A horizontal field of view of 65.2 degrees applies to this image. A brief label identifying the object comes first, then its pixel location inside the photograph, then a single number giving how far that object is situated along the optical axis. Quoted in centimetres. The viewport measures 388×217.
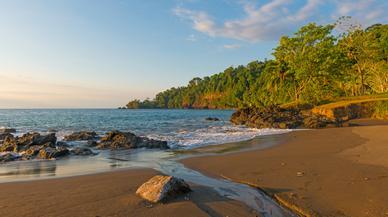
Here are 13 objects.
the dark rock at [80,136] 2158
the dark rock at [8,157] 1256
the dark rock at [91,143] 1786
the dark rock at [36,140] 1653
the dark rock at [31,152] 1355
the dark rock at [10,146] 1586
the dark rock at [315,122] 2823
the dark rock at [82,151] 1409
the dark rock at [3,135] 2268
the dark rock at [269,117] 3070
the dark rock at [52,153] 1315
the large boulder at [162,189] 611
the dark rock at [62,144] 1786
